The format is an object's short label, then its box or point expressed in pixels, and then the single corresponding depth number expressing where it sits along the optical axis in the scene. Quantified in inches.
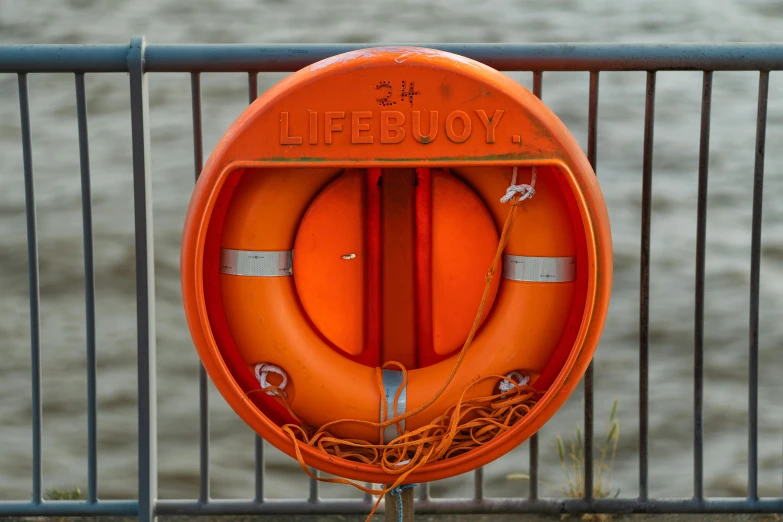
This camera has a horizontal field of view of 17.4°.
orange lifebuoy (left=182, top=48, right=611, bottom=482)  189.4
